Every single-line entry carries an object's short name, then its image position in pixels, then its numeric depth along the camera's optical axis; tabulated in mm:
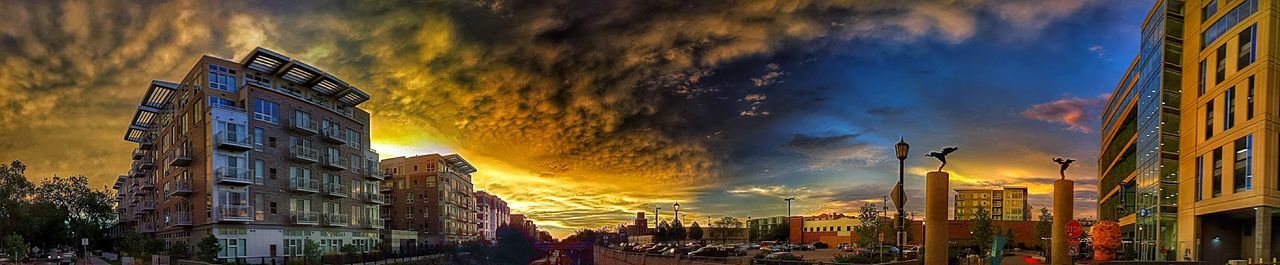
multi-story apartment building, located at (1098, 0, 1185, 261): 42781
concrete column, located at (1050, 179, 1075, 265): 32750
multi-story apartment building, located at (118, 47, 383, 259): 49500
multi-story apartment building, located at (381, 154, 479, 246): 94000
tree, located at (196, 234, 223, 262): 46281
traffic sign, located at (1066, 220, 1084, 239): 30552
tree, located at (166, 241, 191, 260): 47881
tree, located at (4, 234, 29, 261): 51312
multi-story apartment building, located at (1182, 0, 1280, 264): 34312
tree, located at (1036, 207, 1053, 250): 84944
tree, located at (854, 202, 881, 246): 73812
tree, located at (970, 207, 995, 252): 68812
